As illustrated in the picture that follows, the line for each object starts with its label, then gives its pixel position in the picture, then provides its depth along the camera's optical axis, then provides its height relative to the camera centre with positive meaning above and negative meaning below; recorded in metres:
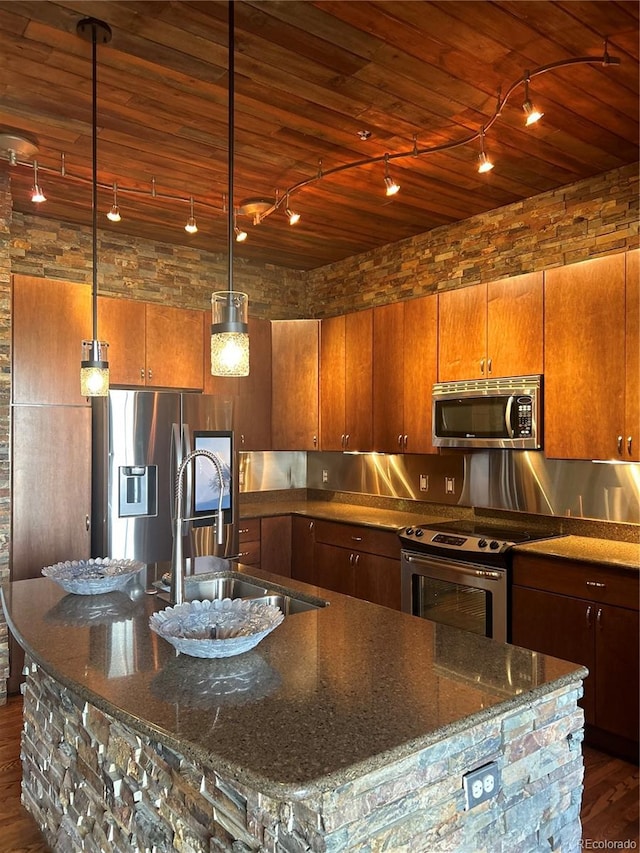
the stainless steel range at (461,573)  3.63 -0.83
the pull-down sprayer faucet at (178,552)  2.24 -0.41
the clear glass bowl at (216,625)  1.77 -0.55
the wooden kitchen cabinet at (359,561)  4.41 -0.91
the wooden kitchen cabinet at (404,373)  4.53 +0.40
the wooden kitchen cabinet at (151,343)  4.61 +0.64
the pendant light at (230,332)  2.00 +0.30
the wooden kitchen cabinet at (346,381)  4.99 +0.39
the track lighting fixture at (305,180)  2.68 +1.46
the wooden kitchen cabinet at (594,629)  3.10 -0.99
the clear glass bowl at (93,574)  2.48 -0.55
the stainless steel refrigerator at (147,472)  4.20 -0.26
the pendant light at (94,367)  2.65 +0.26
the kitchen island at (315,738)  1.32 -0.64
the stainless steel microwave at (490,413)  3.86 +0.10
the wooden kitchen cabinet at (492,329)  3.90 +0.62
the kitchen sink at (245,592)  2.51 -0.64
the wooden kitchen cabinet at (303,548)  5.05 -0.90
